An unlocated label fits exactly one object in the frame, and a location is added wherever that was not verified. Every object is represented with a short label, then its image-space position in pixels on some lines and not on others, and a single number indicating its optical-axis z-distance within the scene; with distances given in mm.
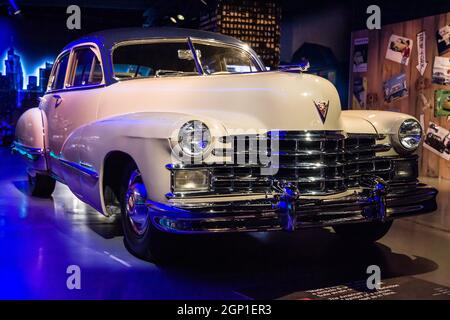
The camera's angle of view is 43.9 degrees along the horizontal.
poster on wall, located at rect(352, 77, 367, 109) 9977
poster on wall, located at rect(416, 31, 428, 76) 8766
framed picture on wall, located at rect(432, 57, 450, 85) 8414
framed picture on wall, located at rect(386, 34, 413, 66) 9062
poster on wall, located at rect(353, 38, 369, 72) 9852
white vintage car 3260
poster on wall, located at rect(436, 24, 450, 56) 8359
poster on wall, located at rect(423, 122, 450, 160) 8508
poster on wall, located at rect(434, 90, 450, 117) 8445
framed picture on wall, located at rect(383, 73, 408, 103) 9180
